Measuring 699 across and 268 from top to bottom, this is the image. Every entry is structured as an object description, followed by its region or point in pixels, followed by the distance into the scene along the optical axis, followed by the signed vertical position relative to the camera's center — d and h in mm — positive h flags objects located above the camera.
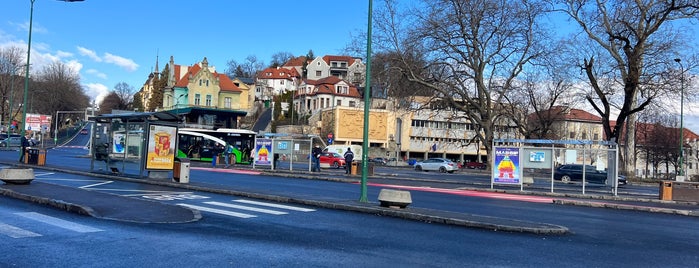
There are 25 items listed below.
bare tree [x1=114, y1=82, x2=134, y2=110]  144625 +13559
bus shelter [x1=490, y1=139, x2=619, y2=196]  23906 +316
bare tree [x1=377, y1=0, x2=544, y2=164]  41375 +8565
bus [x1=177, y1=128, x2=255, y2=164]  45688 +682
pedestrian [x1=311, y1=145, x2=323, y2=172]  34406 -150
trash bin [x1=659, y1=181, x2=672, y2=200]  22641 -793
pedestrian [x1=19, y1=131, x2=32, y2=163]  31825 -320
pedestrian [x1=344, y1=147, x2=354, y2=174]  34500 -173
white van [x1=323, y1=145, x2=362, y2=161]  67762 +1022
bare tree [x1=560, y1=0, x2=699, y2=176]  35812 +7943
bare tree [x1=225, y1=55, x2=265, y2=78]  151612 +22503
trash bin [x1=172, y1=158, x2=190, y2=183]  20328 -724
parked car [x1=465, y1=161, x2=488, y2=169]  77881 -375
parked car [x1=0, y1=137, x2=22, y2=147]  64212 +83
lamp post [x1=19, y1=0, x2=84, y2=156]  30422 +5443
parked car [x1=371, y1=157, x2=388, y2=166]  71775 -310
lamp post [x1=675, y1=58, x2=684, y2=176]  34906 +5531
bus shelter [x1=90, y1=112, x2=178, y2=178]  21984 +210
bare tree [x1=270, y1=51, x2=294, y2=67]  169350 +28620
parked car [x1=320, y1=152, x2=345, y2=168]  47312 -285
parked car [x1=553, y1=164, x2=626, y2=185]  37062 -491
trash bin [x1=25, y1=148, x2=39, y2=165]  29406 -656
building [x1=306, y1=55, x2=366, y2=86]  136625 +22214
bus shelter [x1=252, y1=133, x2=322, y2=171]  35500 +421
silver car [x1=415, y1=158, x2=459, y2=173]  53606 -432
